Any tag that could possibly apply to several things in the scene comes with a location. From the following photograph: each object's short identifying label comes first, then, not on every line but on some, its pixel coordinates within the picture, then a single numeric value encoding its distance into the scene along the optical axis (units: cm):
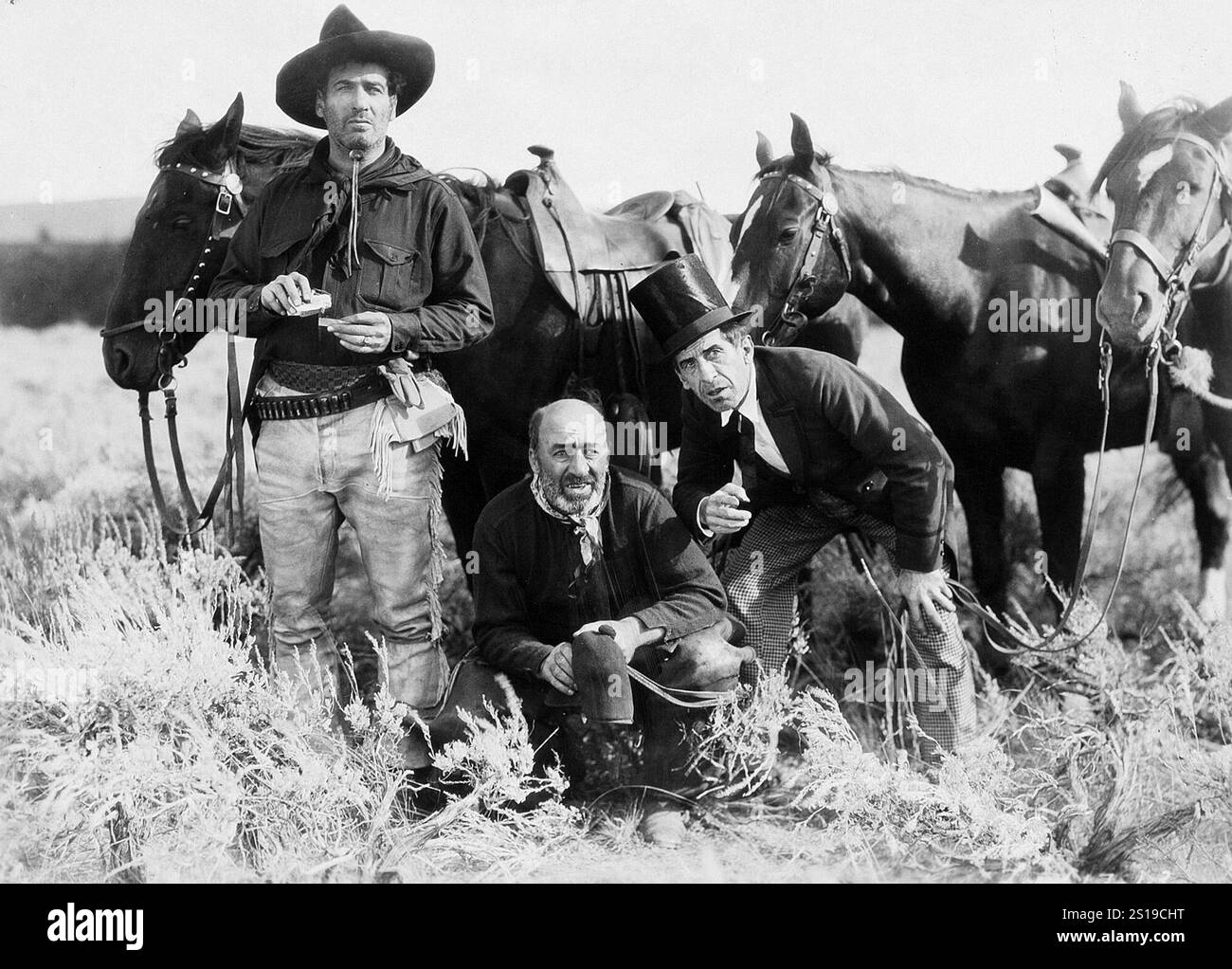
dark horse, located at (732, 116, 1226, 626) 489
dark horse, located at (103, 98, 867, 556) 470
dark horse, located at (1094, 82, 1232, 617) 464
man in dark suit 427
